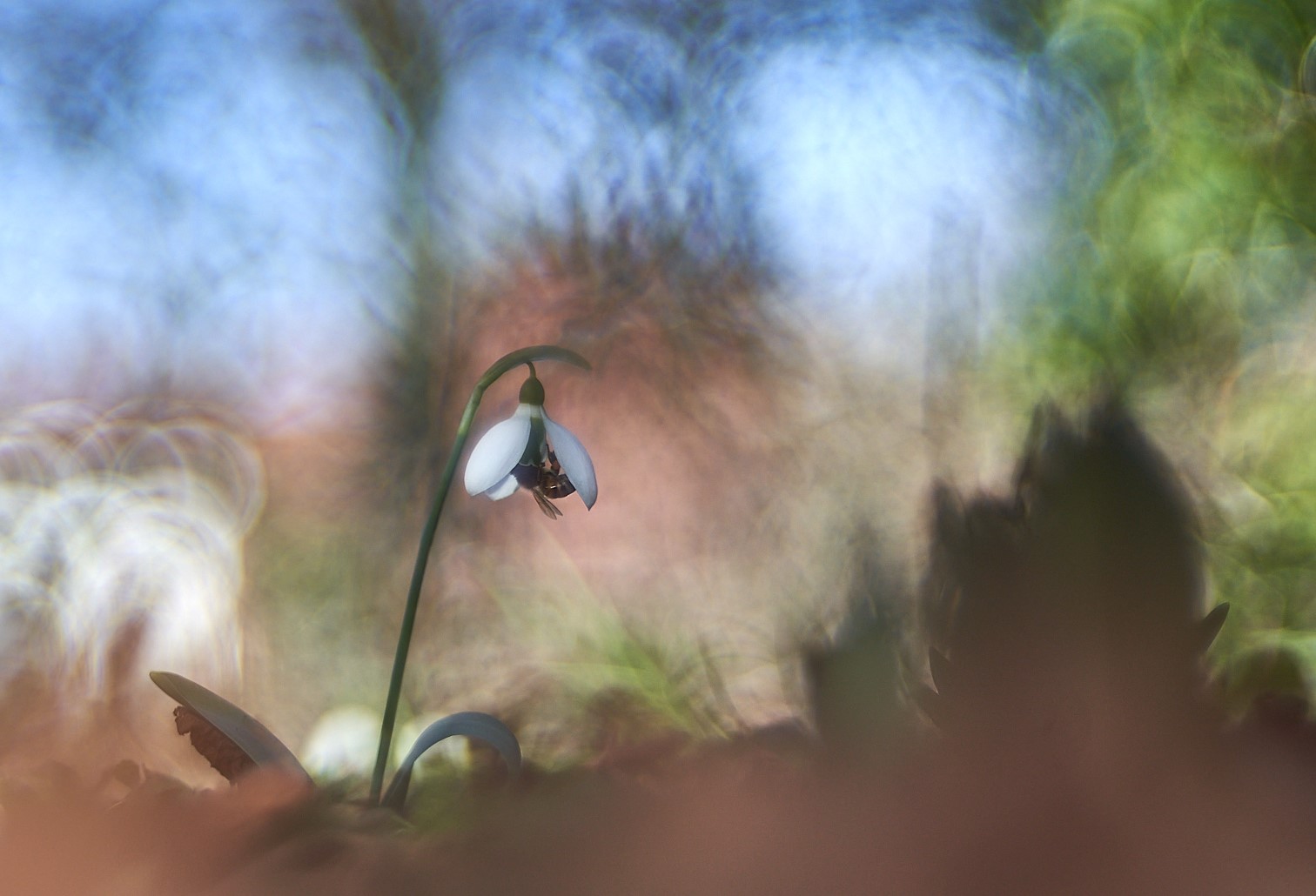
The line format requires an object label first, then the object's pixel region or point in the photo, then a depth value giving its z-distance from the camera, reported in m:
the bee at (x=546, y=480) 0.74
